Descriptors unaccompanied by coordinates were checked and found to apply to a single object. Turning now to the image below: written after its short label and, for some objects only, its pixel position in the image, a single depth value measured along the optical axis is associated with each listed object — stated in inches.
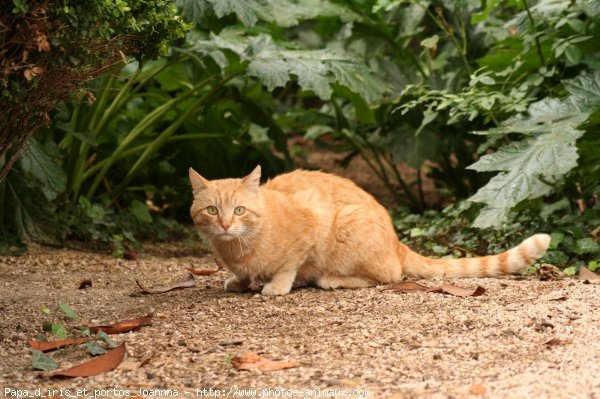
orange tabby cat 380.8
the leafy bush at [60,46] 271.4
